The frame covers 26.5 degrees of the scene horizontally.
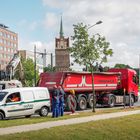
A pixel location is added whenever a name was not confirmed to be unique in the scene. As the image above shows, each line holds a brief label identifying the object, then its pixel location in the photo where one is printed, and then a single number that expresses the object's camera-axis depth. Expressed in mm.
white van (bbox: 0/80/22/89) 29902
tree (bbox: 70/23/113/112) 18475
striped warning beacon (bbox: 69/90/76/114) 17651
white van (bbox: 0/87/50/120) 15507
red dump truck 21411
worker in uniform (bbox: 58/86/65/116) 15786
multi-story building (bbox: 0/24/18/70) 109304
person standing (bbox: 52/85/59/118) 15301
